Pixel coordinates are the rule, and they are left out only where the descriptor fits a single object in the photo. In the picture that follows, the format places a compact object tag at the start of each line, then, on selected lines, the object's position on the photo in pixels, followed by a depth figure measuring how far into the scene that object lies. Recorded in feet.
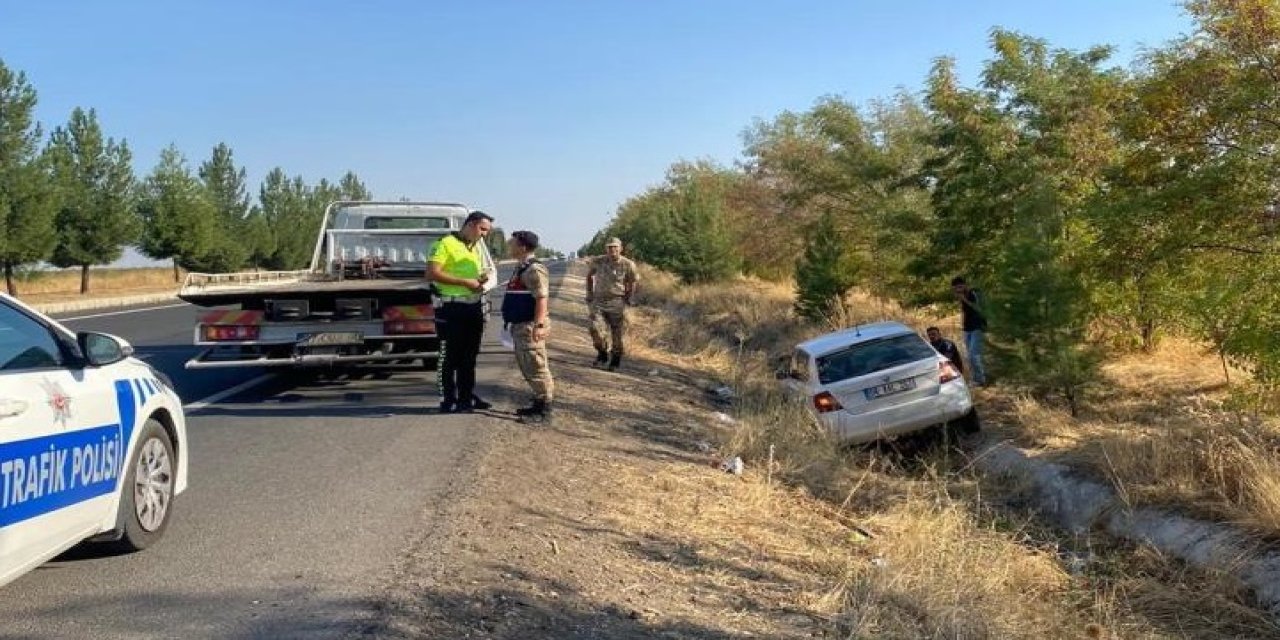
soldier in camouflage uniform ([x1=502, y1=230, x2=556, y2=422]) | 29.96
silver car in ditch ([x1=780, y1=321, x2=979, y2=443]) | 36.09
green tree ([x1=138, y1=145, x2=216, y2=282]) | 163.53
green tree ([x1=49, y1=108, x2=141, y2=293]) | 134.51
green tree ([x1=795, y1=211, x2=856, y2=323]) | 77.71
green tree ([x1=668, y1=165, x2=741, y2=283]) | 122.72
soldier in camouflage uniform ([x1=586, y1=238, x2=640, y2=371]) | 45.65
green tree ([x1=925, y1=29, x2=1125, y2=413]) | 39.96
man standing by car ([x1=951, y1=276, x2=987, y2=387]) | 46.48
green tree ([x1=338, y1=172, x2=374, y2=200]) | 299.38
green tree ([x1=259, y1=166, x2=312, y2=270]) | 225.15
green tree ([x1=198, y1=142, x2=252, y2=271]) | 184.44
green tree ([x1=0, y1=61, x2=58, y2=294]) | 114.83
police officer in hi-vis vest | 29.78
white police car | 12.99
